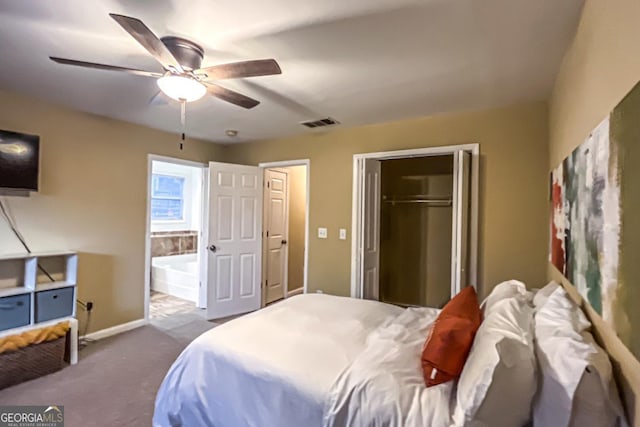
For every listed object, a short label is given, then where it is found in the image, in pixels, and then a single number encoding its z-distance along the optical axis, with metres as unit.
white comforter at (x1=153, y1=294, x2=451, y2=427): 1.43
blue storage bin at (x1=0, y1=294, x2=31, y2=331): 2.79
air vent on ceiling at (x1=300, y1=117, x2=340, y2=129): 3.71
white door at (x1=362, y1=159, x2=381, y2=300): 3.89
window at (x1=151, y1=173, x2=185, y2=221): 6.45
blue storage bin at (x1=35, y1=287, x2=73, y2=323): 3.03
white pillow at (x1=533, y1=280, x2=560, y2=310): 1.85
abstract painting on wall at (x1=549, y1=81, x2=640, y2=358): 0.93
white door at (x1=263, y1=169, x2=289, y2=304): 5.09
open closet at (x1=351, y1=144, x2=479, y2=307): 3.91
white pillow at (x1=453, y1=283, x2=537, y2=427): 1.17
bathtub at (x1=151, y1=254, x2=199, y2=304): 5.32
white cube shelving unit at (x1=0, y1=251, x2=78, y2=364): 2.93
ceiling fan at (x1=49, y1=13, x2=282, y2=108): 1.79
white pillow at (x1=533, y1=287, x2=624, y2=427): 1.02
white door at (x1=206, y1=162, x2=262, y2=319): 4.36
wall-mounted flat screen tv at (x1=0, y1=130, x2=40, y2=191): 2.88
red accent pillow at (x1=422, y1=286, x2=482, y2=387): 1.46
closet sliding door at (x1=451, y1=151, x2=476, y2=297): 3.11
